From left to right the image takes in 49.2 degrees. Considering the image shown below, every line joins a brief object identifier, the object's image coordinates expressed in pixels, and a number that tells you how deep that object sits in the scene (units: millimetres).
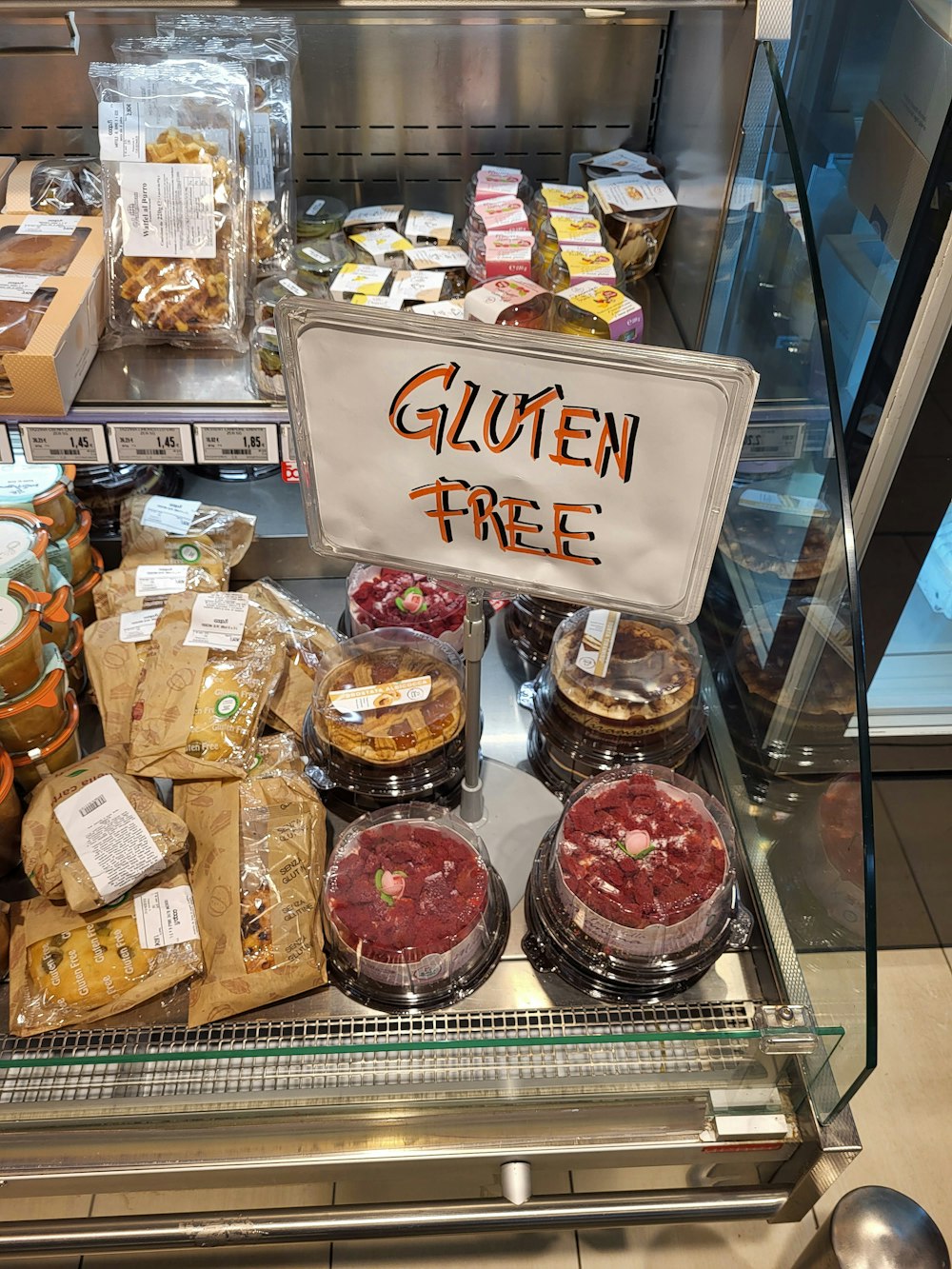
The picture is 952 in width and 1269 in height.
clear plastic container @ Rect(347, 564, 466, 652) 1802
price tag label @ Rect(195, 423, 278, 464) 1477
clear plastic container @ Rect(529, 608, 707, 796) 1614
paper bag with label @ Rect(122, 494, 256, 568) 1904
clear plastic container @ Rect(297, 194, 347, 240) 1817
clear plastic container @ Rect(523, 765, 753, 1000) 1379
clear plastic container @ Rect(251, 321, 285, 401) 1486
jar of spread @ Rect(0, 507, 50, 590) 1661
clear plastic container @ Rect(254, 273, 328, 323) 1603
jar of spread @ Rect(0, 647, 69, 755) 1548
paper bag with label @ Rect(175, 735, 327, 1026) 1391
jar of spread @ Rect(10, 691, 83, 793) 1595
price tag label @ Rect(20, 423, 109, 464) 1441
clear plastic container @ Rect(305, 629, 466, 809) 1570
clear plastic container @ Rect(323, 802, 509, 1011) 1375
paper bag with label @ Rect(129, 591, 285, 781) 1555
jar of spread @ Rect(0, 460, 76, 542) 1820
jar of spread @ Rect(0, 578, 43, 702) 1510
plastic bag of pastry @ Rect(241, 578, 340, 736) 1707
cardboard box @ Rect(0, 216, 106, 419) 1377
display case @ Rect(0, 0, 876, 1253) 1262
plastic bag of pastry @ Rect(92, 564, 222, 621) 1806
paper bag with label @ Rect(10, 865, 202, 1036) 1377
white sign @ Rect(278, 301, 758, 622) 1027
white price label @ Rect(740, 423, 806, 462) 1324
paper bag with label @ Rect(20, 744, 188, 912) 1406
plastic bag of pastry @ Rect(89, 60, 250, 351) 1564
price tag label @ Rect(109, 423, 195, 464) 1462
